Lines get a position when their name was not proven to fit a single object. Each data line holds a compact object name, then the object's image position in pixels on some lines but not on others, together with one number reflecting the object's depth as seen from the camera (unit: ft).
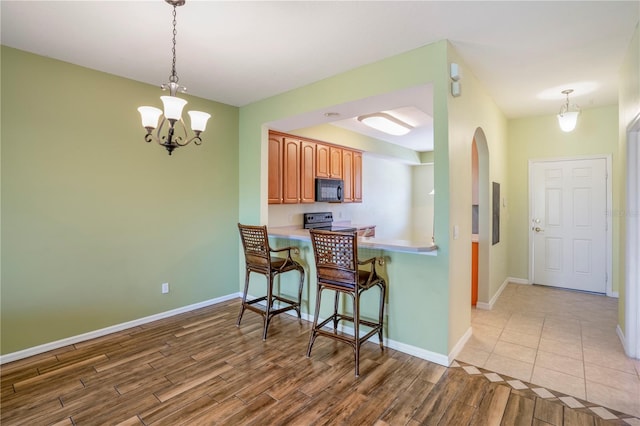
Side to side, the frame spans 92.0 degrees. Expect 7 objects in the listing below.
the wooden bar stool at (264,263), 9.86
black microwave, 15.75
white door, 14.43
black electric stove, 16.12
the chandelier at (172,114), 6.50
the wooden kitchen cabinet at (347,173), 17.78
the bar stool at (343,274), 7.85
